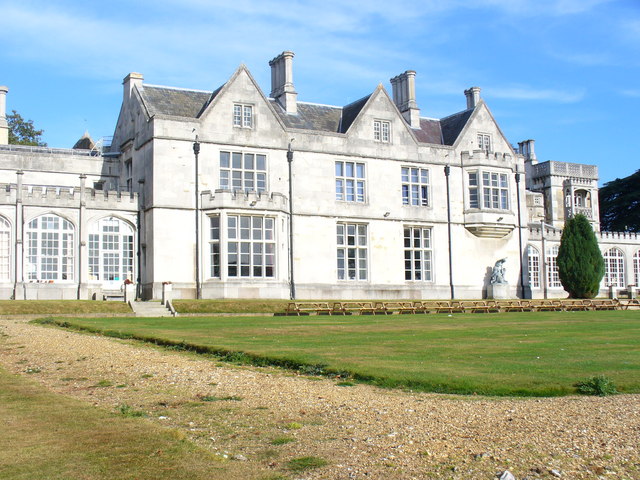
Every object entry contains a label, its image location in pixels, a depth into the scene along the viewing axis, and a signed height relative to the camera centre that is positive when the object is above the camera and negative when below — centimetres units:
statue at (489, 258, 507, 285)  4306 +29
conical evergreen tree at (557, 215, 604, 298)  4434 +97
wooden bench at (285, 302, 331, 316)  3035 -106
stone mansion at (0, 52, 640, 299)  3503 +406
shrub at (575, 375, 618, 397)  1034 -151
